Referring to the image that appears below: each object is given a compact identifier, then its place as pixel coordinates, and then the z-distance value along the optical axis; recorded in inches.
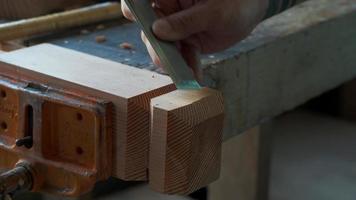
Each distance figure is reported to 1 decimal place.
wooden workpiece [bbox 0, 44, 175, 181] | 44.8
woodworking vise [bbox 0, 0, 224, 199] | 44.2
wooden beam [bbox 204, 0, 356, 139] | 57.1
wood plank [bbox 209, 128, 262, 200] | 71.5
